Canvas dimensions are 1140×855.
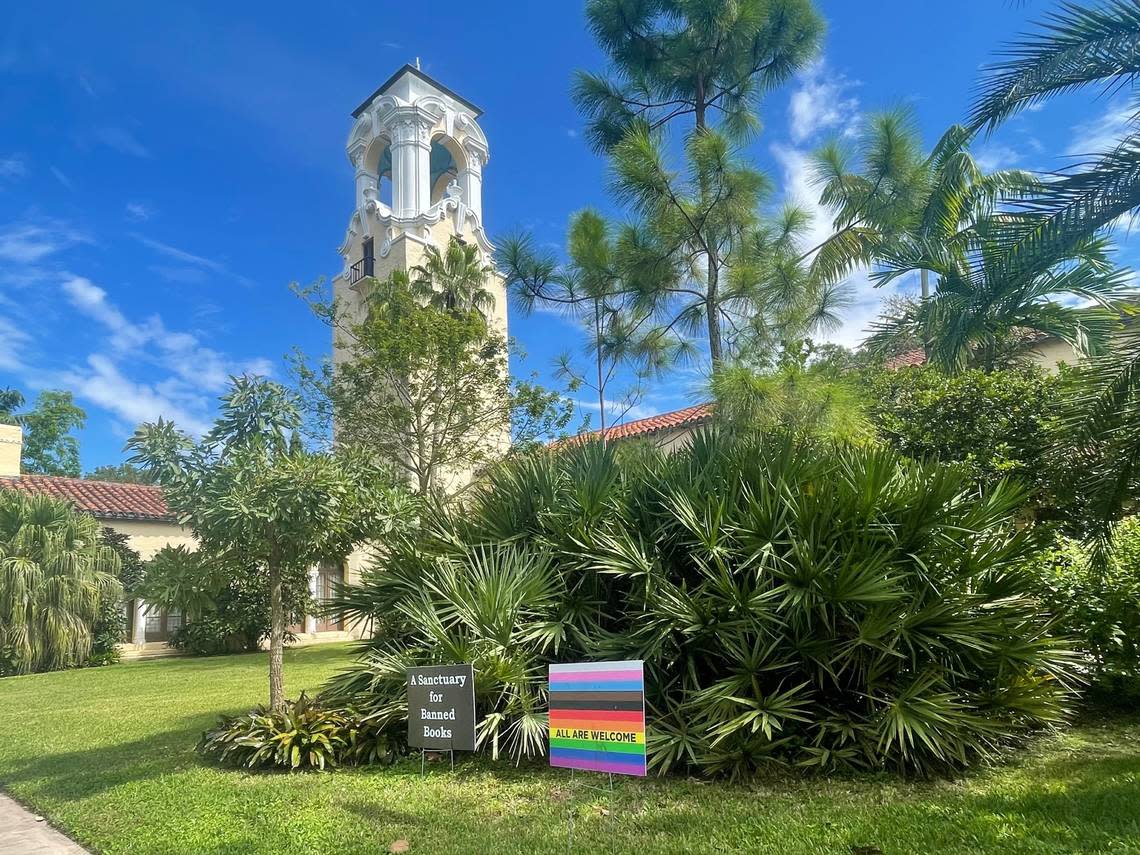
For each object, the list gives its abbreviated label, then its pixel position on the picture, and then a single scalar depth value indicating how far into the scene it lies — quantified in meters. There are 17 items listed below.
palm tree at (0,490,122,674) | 17.95
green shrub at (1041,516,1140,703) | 7.53
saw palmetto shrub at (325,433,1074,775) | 6.45
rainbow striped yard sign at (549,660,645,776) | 5.05
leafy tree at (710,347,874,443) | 10.69
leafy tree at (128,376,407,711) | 7.94
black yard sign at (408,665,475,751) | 6.29
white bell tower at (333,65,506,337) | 26.27
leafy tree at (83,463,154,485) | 52.88
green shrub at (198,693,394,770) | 7.44
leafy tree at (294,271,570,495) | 18.16
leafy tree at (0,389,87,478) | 43.66
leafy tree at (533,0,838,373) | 13.11
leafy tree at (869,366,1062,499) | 11.34
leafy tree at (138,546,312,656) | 8.39
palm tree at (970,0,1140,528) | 6.55
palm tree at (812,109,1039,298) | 13.10
